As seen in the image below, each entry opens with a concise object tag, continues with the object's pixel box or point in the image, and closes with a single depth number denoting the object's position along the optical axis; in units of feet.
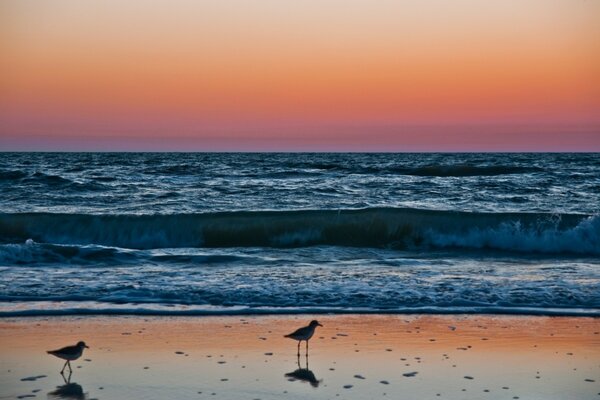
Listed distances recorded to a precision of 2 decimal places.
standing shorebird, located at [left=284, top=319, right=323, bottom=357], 50.42
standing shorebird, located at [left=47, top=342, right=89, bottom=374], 46.57
